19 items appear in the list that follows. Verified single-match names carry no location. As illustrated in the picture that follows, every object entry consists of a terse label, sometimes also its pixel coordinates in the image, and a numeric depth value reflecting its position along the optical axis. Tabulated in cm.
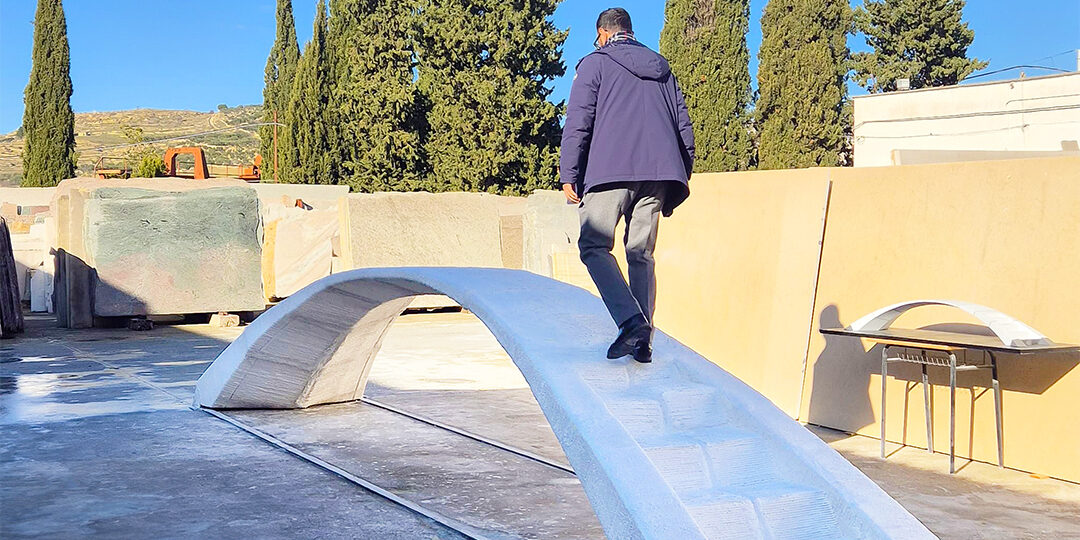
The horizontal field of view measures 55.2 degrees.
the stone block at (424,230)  1664
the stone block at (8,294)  1357
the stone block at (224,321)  1555
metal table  555
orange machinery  2941
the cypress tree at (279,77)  4100
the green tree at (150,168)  3897
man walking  435
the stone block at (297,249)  1648
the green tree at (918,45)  3994
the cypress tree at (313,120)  3356
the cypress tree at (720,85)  3434
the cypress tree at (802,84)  3250
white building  2164
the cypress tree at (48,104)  3203
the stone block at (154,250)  1485
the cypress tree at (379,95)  3288
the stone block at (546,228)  1673
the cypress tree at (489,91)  3206
